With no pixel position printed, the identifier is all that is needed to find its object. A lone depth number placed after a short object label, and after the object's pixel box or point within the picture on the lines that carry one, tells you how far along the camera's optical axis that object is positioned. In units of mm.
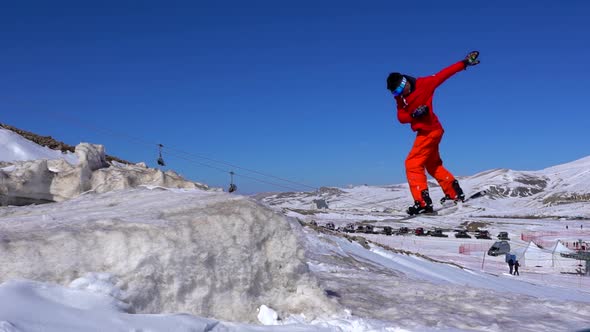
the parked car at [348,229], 61250
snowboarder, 7043
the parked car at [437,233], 64106
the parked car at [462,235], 62822
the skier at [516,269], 32838
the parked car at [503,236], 61891
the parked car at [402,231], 66250
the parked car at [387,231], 63738
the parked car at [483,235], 63031
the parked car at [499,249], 46500
